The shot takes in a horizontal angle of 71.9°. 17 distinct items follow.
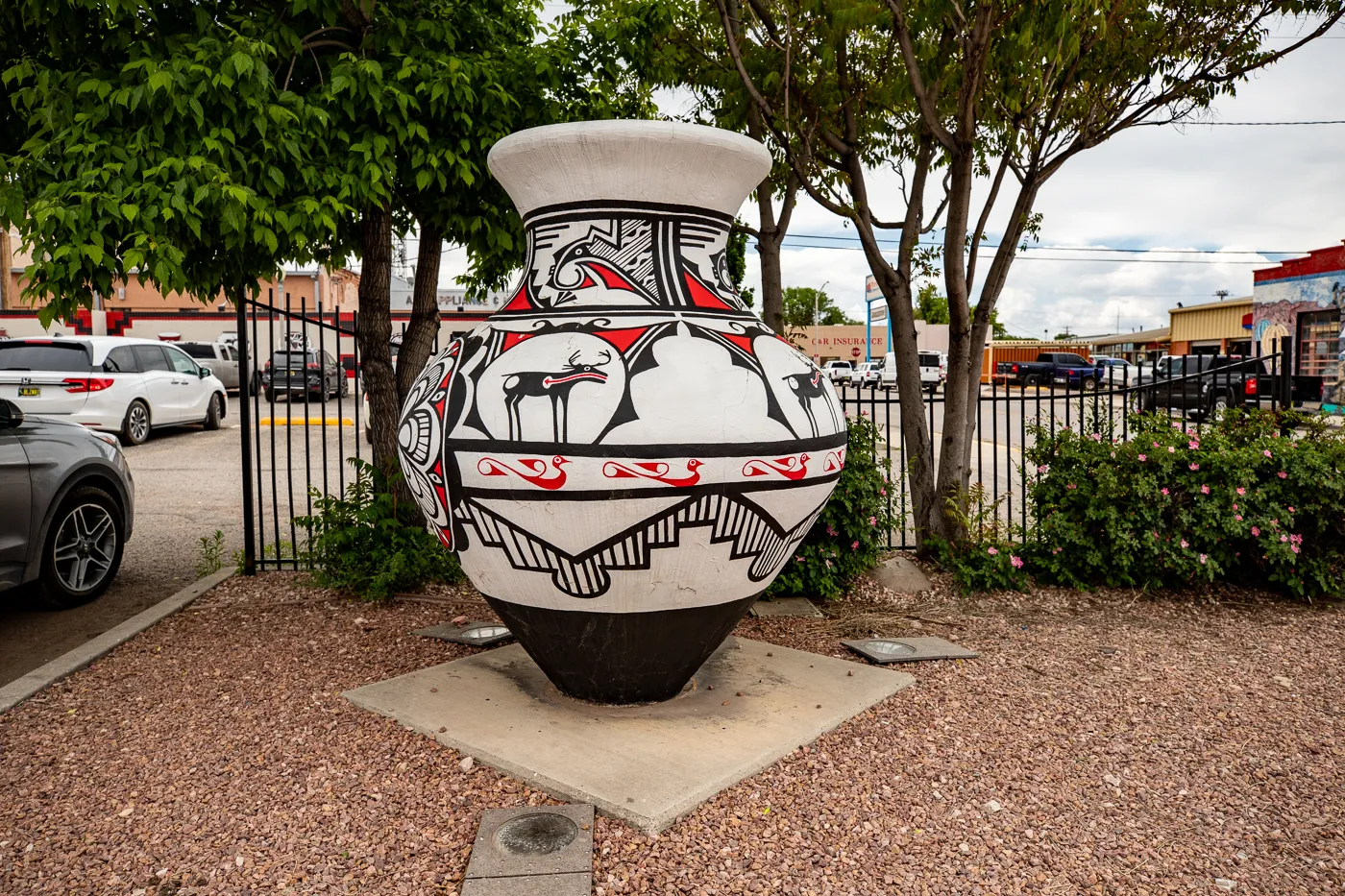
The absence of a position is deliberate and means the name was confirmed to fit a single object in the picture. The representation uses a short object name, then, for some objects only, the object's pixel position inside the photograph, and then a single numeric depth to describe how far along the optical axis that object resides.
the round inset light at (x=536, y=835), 2.63
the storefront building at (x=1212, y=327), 38.44
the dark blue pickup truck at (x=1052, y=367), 34.62
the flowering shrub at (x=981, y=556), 5.66
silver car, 4.81
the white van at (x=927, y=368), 31.16
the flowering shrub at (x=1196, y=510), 5.33
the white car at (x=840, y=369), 35.13
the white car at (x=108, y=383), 11.18
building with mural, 20.70
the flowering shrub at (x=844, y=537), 5.31
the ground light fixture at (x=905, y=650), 4.37
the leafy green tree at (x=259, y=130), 3.80
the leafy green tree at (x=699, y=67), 5.68
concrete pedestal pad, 2.99
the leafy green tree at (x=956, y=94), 5.45
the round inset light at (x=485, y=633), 4.67
